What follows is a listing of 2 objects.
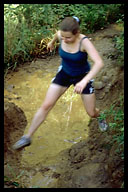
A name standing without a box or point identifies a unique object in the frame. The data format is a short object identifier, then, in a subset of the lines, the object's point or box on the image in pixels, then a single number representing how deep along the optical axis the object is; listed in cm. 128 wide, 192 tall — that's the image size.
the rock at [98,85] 543
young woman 310
